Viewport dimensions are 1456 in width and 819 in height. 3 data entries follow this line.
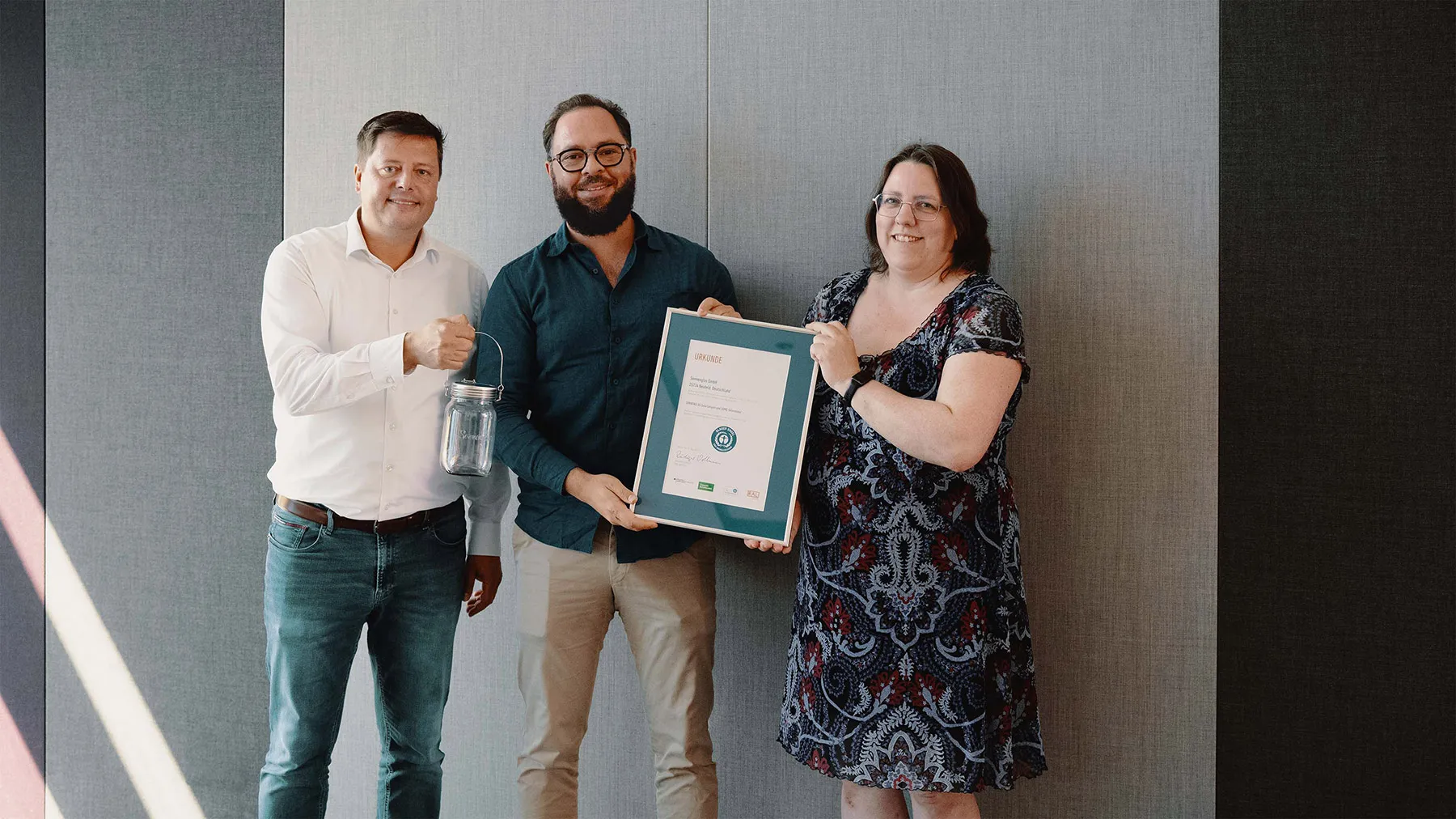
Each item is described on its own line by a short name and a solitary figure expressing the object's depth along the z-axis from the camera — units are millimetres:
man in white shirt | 2006
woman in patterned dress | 1775
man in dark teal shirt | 2090
